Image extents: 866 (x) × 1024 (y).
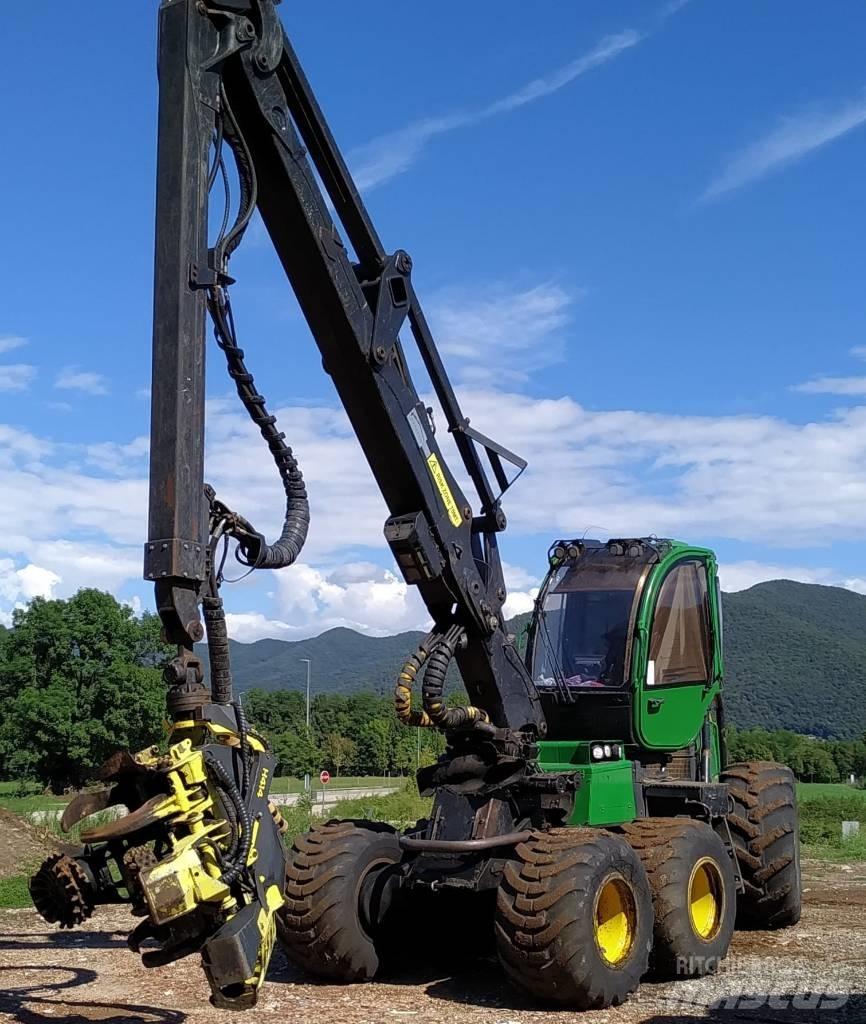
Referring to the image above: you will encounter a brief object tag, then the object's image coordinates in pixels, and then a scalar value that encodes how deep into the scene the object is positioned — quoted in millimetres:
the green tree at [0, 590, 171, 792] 53438
